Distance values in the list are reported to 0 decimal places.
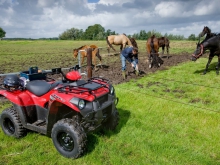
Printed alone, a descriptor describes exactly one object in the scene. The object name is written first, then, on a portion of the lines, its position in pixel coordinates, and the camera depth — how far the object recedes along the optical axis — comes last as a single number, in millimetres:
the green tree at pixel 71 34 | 99175
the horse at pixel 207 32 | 8853
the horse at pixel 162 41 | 14158
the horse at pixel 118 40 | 14615
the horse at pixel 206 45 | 8586
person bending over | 8516
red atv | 3146
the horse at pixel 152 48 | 11609
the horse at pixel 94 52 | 11004
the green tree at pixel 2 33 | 104625
